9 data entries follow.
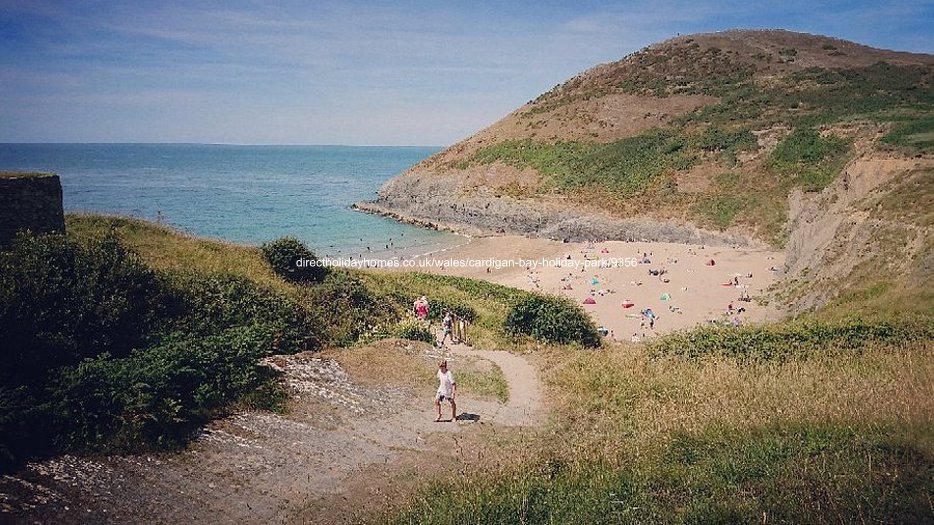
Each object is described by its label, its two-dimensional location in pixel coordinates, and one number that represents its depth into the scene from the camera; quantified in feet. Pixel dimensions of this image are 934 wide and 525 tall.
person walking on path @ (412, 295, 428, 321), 76.88
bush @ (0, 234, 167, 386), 40.45
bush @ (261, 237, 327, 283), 78.02
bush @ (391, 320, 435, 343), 64.64
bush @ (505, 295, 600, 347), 69.26
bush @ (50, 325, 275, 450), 34.88
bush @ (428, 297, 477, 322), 79.36
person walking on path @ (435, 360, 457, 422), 42.96
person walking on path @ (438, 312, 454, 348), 68.23
